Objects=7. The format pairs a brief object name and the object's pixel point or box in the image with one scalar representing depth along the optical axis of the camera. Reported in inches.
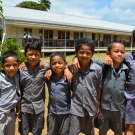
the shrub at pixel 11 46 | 259.6
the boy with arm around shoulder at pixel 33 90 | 121.1
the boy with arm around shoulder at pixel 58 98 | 120.1
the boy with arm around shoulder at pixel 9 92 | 115.6
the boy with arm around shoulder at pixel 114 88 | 117.0
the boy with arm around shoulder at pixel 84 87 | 115.5
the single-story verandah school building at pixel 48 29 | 689.0
